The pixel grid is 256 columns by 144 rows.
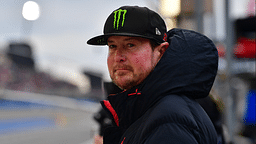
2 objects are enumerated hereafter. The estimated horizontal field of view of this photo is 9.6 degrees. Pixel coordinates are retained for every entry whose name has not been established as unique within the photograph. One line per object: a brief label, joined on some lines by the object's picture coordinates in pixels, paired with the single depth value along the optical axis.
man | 4.23
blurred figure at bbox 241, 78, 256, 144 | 10.44
